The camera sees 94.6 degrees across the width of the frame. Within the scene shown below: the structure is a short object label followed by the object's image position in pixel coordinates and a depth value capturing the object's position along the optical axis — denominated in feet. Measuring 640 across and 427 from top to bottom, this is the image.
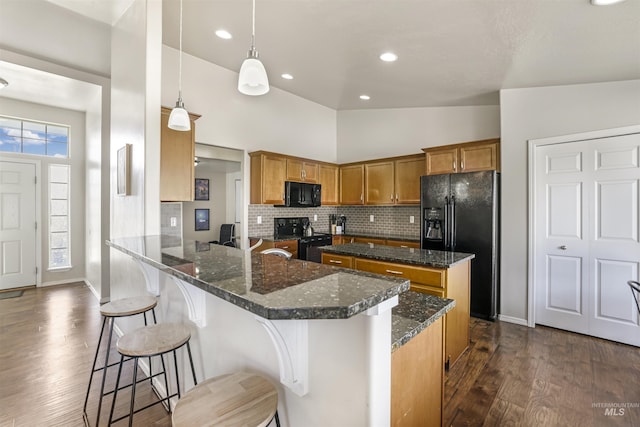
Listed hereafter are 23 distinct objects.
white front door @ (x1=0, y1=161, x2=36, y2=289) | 16.06
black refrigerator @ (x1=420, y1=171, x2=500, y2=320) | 11.66
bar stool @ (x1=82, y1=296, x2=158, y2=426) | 6.17
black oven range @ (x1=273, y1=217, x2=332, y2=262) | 15.26
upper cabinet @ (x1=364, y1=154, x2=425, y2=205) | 15.34
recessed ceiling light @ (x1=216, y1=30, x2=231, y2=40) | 10.61
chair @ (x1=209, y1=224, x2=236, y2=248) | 20.49
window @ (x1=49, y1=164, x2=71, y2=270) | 17.63
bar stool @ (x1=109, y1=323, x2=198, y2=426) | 4.79
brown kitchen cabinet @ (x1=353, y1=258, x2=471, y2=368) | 7.79
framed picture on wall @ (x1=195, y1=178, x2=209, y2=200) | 22.16
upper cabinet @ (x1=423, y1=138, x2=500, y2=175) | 12.17
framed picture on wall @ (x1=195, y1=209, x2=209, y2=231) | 22.24
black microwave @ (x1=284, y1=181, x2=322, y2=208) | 15.55
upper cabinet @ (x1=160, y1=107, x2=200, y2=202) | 10.50
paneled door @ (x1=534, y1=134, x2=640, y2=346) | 9.59
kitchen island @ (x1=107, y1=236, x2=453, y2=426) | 2.72
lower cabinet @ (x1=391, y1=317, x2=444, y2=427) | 3.81
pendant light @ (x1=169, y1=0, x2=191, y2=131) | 7.57
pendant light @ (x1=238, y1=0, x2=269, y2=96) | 5.09
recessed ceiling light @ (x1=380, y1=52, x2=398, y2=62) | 10.22
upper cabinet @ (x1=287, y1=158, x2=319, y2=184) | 15.67
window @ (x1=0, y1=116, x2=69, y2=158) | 16.24
